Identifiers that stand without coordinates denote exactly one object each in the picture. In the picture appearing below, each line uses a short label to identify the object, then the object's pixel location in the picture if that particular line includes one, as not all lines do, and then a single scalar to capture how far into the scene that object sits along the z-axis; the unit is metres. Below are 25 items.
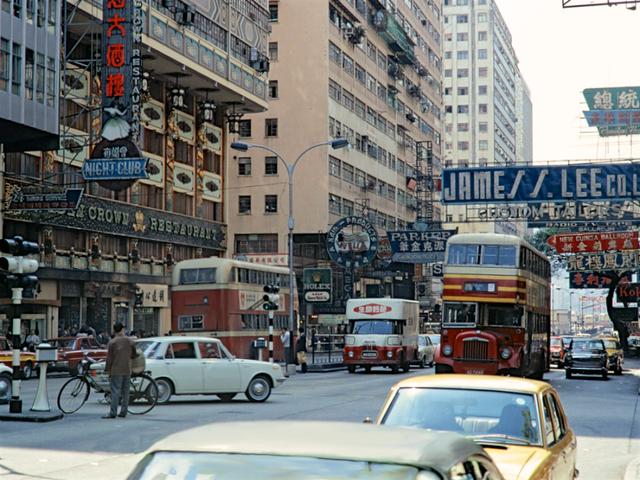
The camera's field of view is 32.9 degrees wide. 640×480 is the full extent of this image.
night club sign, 42.88
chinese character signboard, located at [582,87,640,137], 97.19
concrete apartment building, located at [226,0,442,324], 74.50
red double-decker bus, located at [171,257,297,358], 38.69
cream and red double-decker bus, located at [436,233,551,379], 29.80
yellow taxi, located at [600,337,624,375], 45.66
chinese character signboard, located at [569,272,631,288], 75.19
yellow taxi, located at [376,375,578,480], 8.66
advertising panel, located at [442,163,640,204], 34.94
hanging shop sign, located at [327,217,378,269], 58.12
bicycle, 20.95
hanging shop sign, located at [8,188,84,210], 41.88
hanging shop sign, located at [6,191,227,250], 47.22
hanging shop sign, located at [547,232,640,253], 50.94
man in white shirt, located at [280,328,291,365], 41.09
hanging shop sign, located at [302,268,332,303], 46.00
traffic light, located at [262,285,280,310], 37.91
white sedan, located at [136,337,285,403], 23.02
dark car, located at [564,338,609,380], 39.06
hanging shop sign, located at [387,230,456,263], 59.91
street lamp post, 44.06
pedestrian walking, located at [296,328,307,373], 43.53
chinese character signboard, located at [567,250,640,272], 54.06
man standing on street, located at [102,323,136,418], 19.83
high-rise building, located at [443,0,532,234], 158.25
